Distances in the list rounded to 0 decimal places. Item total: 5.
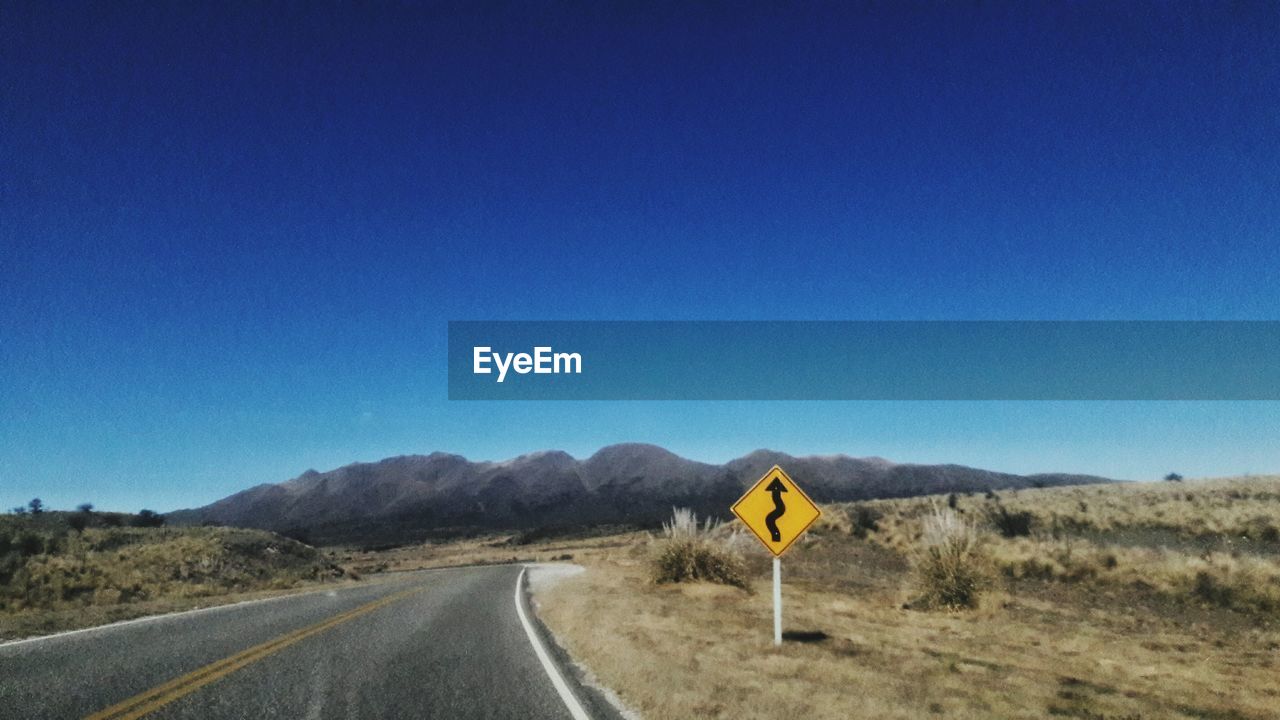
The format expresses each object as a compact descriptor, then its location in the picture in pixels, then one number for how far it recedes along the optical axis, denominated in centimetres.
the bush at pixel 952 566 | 1335
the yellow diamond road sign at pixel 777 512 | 1014
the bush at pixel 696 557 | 1755
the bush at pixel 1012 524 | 2974
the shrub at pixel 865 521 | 3306
